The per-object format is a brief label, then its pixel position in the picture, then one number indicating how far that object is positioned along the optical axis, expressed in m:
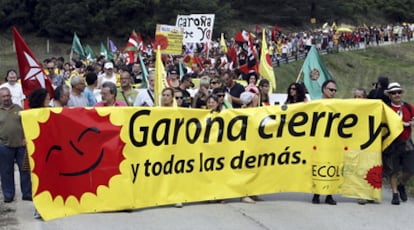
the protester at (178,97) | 11.30
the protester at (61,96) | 9.50
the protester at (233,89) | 13.03
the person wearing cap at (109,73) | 14.31
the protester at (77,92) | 10.23
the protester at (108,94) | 9.53
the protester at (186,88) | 12.22
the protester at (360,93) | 11.39
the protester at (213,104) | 9.85
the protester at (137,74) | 19.03
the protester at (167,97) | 10.00
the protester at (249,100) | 10.57
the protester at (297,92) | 10.41
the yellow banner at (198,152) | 8.91
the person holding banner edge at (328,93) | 9.93
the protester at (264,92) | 12.76
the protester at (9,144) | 9.80
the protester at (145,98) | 11.05
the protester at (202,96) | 11.53
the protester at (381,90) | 11.28
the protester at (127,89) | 11.38
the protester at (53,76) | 15.57
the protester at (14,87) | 12.80
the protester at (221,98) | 10.50
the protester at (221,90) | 11.24
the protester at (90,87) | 11.32
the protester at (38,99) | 9.23
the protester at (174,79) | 13.30
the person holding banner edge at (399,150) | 10.05
